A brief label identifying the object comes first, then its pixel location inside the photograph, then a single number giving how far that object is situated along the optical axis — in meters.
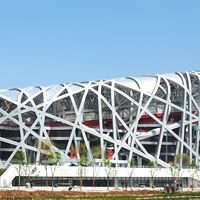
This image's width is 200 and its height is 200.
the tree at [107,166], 92.96
